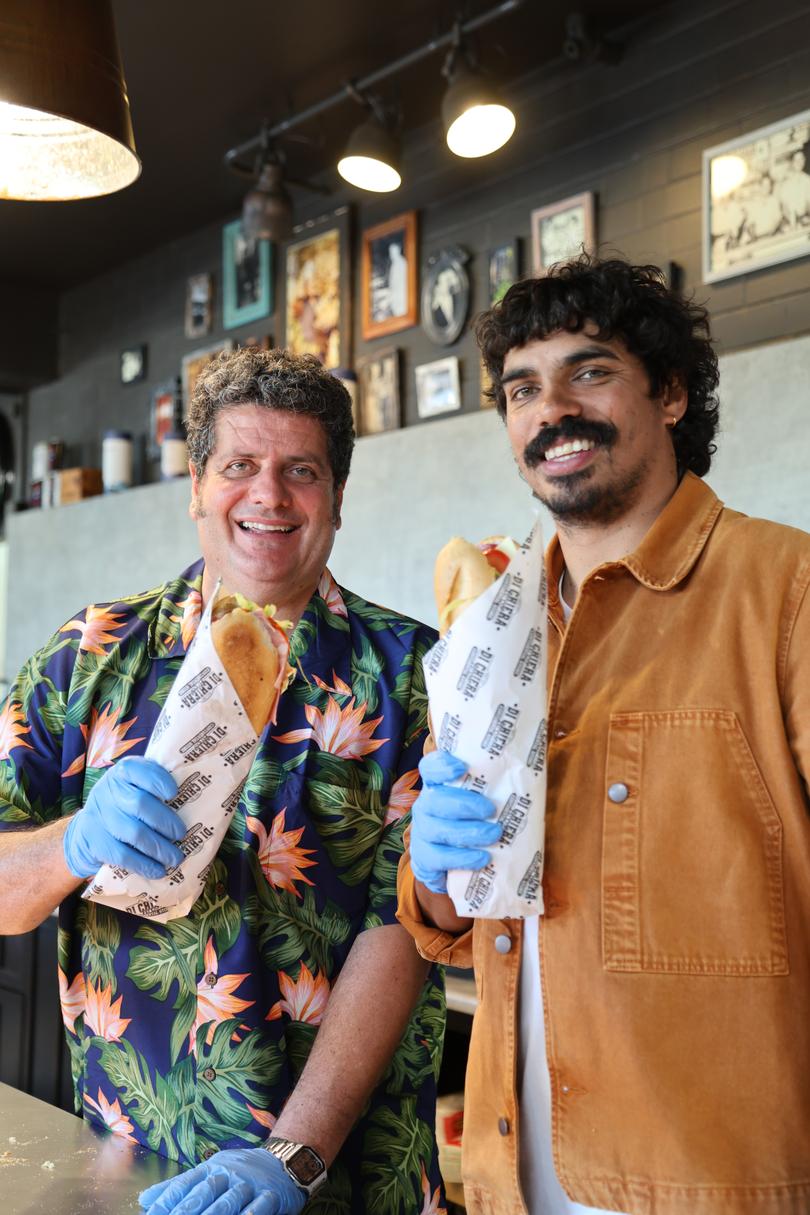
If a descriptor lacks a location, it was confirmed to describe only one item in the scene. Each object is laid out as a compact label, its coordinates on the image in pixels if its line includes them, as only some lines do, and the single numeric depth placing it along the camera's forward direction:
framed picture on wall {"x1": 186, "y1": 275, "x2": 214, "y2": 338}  5.63
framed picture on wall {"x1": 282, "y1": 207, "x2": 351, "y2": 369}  4.83
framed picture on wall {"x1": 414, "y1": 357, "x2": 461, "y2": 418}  4.32
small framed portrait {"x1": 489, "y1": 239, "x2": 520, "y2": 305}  4.10
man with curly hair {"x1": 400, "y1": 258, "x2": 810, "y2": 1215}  1.15
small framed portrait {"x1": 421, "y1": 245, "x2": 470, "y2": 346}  4.30
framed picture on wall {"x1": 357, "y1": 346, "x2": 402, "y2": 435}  4.57
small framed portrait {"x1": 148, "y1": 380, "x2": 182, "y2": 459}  5.77
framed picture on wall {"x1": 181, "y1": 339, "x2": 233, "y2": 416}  5.49
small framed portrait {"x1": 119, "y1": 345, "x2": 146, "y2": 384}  6.10
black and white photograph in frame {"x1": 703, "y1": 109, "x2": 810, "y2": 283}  3.17
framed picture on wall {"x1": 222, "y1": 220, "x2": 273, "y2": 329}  5.26
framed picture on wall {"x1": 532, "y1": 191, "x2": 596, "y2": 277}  3.81
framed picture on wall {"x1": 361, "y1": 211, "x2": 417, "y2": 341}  4.54
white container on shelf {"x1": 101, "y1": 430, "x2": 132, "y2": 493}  5.84
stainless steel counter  1.24
